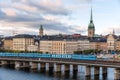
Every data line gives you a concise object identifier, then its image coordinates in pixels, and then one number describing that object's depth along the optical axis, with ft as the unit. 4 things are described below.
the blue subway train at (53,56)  339.98
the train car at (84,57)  329.07
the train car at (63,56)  361.84
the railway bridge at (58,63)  288.75
